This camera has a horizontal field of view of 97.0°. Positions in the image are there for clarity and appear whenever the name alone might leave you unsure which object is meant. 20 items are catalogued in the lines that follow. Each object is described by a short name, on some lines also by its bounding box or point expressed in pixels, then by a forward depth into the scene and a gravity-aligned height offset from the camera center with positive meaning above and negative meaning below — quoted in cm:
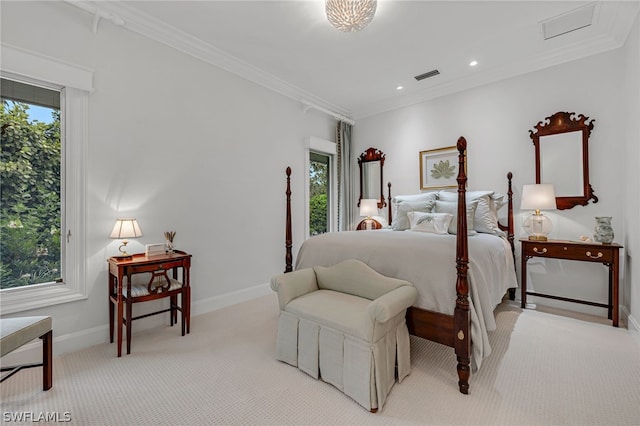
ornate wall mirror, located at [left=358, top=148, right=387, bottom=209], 487 +68
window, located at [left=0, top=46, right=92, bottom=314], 213 +27
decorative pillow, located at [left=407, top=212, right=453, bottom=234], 313 -11
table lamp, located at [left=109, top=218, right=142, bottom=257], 238 -12
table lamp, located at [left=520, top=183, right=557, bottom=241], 306 +6
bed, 178 -44
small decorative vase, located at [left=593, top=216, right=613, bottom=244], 280 -20
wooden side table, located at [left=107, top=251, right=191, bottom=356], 225 -61
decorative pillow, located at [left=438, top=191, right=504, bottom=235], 324 +2
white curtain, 507 +62
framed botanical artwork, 409 +67
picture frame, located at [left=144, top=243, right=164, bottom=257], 256 -31
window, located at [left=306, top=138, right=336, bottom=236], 461 +46
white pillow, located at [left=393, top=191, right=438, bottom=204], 368 +20
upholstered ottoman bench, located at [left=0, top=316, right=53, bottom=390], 155 -69
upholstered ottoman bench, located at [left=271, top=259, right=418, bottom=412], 165 -74
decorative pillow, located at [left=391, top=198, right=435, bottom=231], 353 +5
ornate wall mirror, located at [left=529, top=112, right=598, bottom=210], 313 +64
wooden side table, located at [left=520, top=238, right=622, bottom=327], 272 -45
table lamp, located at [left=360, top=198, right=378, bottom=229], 466 +7
